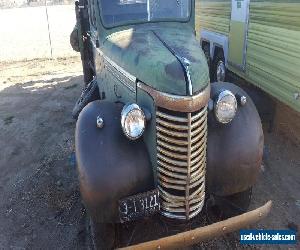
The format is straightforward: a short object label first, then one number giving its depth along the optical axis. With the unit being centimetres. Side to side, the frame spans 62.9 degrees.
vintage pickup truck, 226
